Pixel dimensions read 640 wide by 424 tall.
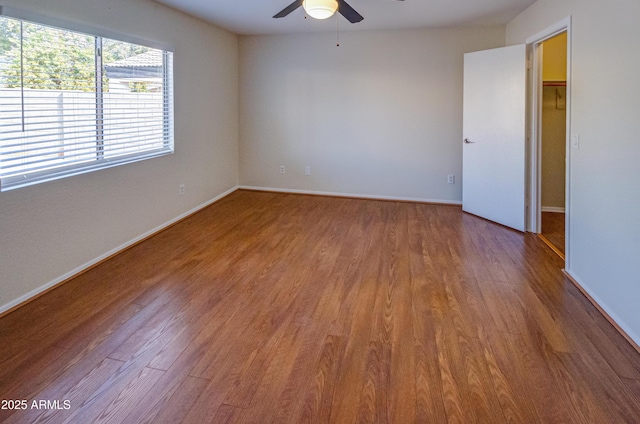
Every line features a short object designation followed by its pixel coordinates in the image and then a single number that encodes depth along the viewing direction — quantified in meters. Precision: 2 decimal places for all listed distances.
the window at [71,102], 2.72
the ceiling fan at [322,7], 3.13
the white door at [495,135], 4.49
